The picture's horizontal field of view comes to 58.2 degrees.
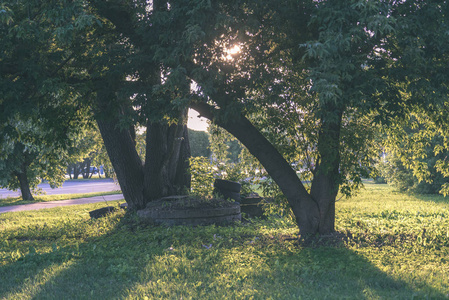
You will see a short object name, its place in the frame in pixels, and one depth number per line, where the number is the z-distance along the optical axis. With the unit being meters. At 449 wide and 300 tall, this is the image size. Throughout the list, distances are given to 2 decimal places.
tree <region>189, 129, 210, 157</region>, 51.44
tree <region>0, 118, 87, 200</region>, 17.70
